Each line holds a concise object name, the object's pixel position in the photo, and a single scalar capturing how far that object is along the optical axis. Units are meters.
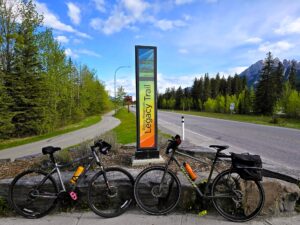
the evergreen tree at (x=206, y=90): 78.29
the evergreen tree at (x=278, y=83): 45.88
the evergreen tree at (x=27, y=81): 16.30
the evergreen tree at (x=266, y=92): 45.34
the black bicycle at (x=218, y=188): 3.40
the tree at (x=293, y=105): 35.28
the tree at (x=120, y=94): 55.72
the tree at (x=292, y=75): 61.14
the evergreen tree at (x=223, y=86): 77.84
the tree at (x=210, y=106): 63.31
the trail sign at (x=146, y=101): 5.37
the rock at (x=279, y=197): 3.54
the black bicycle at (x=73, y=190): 3.63
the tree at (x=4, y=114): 14.25
